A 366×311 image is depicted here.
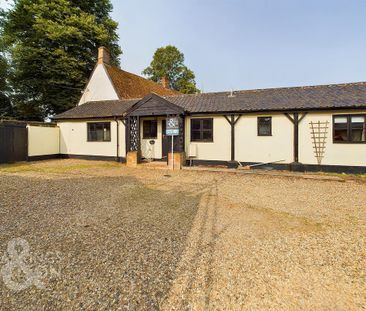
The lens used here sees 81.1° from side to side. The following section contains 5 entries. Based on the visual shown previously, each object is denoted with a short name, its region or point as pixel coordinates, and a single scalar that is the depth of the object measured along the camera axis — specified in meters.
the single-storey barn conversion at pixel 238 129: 9.97
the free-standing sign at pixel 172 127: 11.13
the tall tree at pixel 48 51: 20.52
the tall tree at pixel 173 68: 42.88
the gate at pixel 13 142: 12.51
